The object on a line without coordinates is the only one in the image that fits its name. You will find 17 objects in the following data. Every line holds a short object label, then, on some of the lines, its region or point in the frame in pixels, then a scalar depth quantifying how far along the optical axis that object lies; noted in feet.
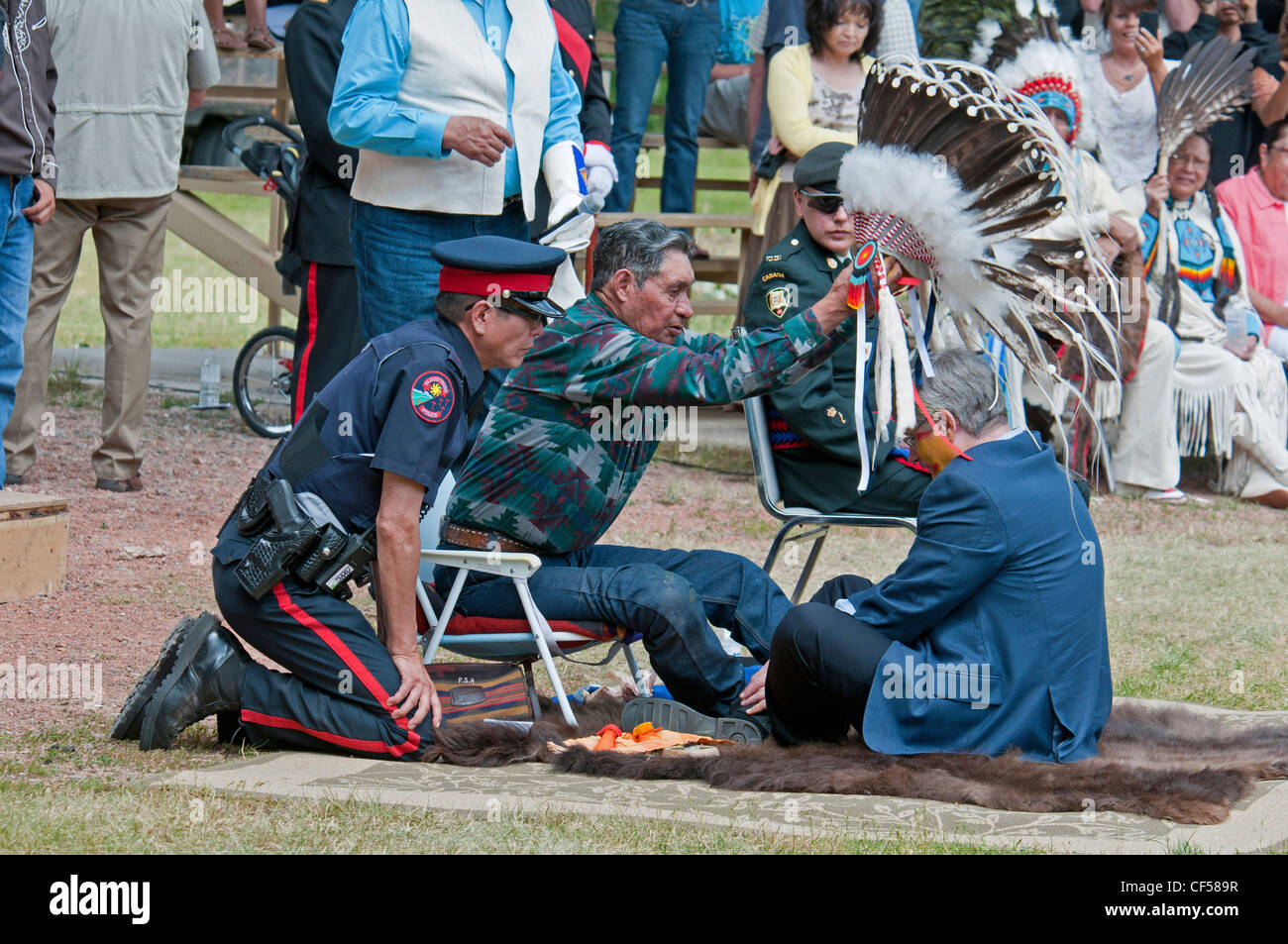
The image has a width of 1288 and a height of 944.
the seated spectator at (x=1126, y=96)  56.80
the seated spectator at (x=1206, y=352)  57.82
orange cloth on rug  26.81
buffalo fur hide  23.98
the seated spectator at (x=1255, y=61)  63.62
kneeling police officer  25.98
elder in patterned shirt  27.63
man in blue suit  24.90
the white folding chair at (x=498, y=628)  26.81
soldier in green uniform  33.96
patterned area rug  22.66
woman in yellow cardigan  49.62
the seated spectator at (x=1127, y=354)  50.62
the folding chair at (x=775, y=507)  33.81
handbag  27.81
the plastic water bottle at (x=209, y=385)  60.49
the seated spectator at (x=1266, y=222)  62.18
